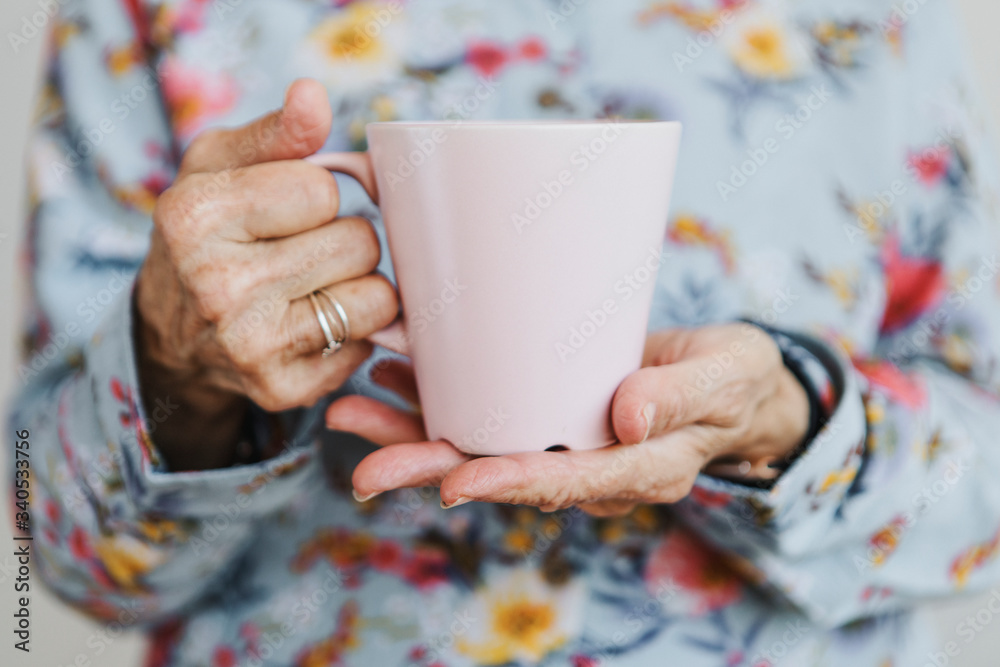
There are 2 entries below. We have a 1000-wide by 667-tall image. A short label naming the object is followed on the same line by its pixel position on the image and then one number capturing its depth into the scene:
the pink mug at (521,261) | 0.40
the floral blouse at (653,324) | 0.64
